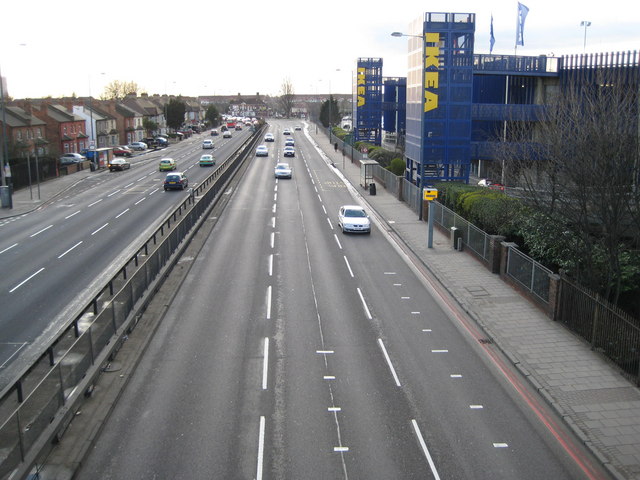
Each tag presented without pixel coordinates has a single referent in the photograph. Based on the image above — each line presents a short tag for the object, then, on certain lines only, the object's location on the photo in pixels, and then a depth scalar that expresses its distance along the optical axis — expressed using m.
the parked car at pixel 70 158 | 63.26
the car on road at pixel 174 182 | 47.21
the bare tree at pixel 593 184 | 16.39
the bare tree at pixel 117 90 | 159.62
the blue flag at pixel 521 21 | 52.72
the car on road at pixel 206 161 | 64.31
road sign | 28.46
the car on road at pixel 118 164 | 63.16
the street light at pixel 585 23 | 52.31
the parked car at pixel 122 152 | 74.69
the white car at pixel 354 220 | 30.73
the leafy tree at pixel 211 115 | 156.75
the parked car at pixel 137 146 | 89.32
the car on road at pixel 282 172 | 53.50
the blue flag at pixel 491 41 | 56.53
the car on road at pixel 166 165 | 61.66
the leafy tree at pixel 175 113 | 115.31
